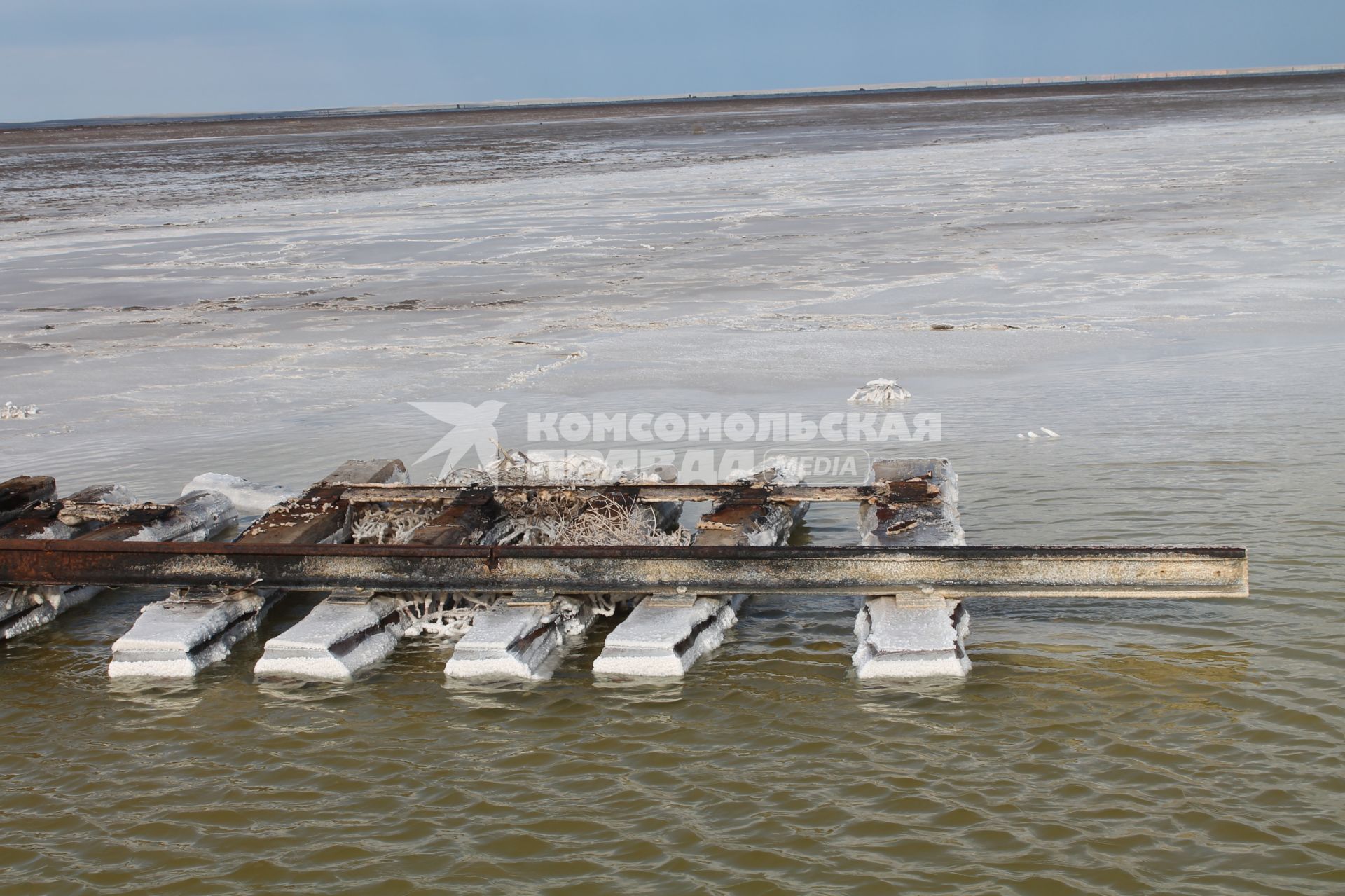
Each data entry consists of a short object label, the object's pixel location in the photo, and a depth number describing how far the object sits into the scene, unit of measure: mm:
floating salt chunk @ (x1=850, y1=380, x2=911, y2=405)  8680
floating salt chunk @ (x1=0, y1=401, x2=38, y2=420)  9227
